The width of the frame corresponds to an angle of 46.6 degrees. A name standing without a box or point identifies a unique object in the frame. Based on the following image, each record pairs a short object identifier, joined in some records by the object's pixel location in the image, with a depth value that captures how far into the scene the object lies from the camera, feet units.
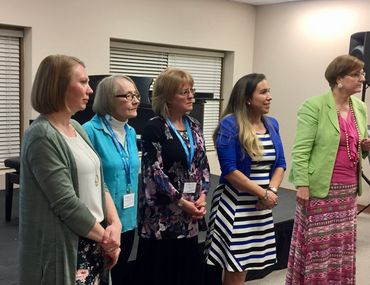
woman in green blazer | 7.27
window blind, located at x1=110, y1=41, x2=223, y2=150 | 16.16
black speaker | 13.76
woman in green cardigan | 4.20
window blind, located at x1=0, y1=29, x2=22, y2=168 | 13.01
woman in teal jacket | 5.82
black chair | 10.05
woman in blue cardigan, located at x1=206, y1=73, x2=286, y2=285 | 6.70
